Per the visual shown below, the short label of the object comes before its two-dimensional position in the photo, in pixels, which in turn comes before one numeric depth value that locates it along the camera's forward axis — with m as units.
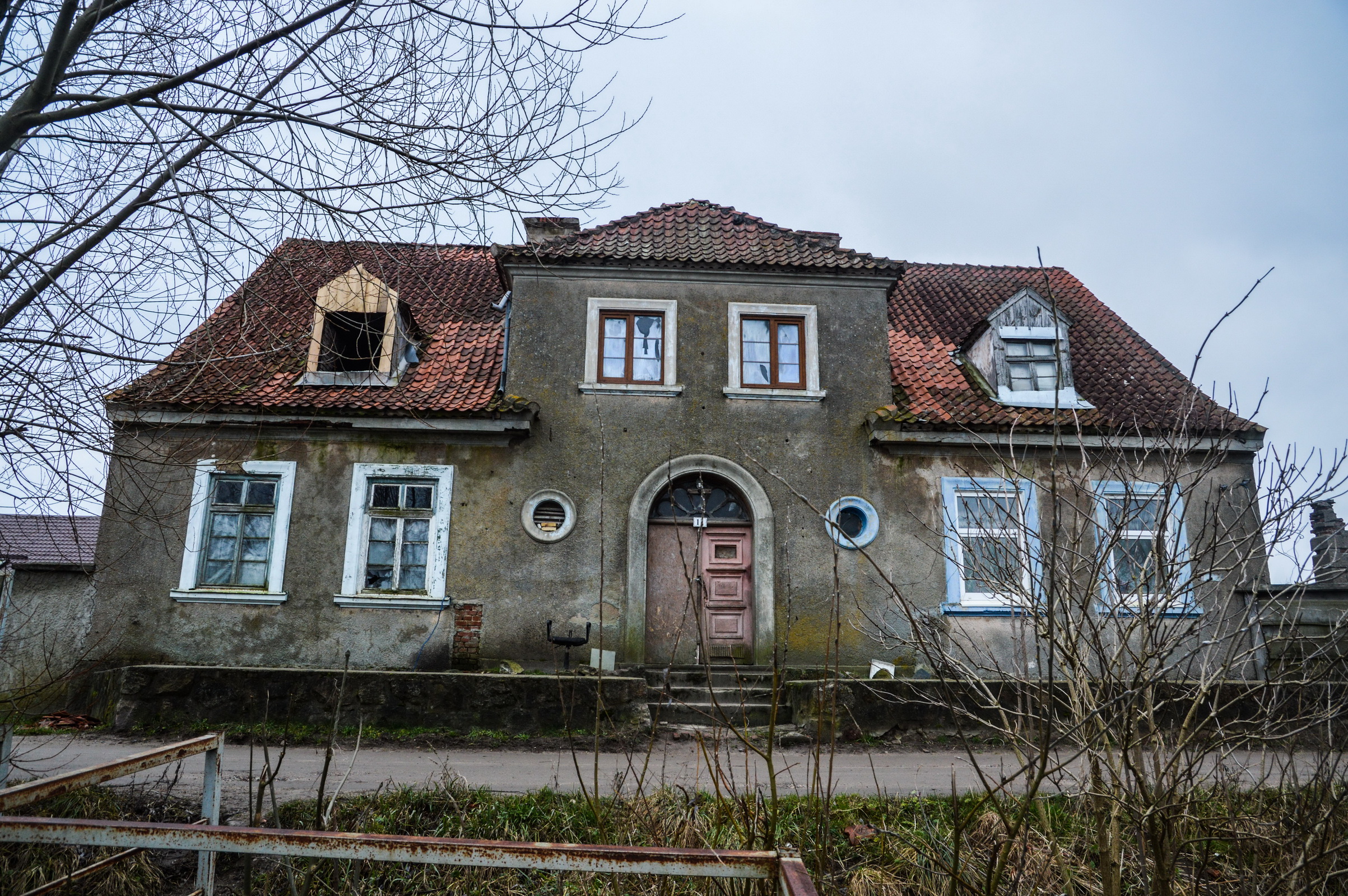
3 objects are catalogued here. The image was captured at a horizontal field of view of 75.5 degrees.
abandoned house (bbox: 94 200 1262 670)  11.81
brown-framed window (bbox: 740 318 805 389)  13.03
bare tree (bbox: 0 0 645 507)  4.37
